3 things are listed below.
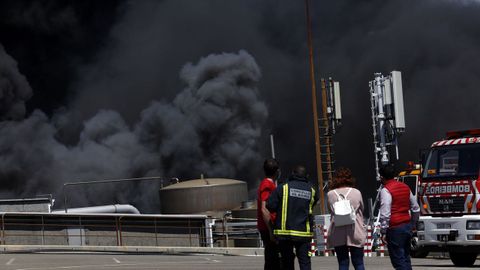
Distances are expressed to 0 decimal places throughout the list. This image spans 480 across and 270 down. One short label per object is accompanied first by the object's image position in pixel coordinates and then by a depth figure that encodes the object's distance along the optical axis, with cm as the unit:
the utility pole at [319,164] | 4909
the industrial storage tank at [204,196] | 5719
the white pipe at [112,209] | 5103
